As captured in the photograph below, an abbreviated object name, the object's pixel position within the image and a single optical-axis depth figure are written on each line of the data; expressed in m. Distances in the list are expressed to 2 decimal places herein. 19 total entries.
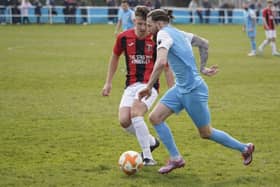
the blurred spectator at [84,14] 47.39
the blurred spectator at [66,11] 46.01
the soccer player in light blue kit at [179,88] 7.31
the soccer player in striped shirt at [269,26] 25.30
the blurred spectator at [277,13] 50.53
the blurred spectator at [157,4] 46.16
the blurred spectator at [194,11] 50.69
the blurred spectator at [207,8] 51.44
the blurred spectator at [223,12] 52.25
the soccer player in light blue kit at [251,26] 25.48
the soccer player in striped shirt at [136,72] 8.20
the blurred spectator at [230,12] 52.47
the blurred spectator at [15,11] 43.91
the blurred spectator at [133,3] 47.62
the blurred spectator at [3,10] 43.96
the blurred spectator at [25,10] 44.03
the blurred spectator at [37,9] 44.47
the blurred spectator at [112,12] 48.62
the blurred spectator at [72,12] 46.52
